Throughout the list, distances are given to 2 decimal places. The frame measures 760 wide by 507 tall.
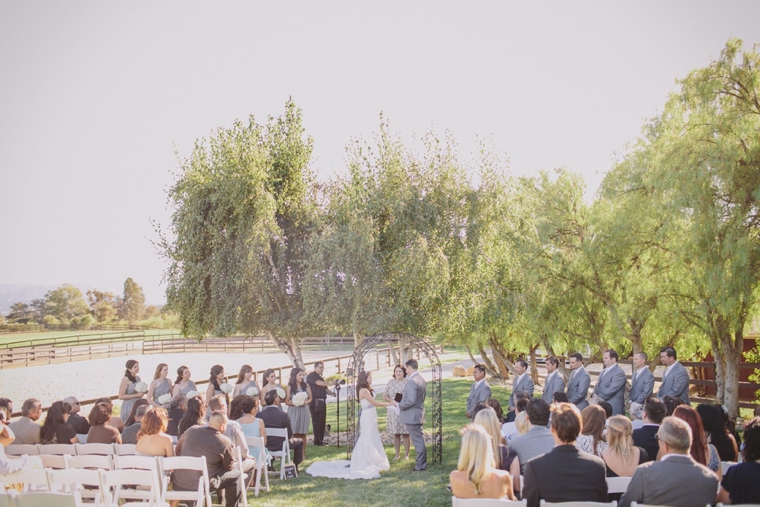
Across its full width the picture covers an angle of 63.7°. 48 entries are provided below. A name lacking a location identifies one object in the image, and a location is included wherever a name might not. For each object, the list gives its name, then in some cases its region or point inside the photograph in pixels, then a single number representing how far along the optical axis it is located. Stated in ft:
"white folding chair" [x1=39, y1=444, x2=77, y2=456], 26.04
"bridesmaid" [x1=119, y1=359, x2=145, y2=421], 37.63
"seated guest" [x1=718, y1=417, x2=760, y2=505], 15.85
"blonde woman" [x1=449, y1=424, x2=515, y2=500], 16.56
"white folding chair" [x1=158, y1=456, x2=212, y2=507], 22.16
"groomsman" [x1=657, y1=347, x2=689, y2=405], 32.73
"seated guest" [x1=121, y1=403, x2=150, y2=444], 29.66
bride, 34.10
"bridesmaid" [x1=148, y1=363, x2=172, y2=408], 37.50
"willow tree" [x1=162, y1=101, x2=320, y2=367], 47.11
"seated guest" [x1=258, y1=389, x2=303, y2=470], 33.19
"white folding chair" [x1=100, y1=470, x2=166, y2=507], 20.34
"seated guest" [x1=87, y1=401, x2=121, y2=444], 27.73
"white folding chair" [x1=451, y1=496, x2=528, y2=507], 15.85
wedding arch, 37.29
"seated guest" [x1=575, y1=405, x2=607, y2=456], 21.94
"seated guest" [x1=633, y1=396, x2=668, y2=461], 22.17
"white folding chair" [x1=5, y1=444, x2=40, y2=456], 26.14
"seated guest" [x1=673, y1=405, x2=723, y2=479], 19.16
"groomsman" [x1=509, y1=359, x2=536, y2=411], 35.96
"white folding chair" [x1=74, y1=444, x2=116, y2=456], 26.12
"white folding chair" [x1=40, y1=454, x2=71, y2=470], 22.48
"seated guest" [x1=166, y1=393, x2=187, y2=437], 31.48
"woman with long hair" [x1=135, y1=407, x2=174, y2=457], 24.17
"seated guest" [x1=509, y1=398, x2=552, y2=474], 20.90
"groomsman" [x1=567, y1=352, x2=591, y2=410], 35.78
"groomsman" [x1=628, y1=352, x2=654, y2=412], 33.27
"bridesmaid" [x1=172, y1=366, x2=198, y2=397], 36.78
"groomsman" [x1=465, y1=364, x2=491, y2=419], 35.04
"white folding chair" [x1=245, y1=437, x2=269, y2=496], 29.58
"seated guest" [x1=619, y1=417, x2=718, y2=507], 15.57
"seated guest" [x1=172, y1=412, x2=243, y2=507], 24.04
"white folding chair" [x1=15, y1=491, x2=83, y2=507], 18.42
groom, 34.55
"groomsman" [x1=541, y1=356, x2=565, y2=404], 36.49
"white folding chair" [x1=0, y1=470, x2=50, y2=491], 20.89
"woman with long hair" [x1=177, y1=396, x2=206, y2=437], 26.78
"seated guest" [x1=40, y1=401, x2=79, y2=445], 29.12
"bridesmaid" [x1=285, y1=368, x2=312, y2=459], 38.65
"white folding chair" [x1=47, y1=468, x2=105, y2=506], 19.71
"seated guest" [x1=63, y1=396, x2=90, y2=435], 30.94
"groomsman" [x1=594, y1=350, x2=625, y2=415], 35.06
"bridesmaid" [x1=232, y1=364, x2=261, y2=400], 38.03
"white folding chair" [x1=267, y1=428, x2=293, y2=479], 32.96
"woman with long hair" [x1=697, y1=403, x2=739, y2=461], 21.47
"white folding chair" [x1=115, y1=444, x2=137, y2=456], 26.14
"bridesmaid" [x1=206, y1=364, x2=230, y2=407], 37.78
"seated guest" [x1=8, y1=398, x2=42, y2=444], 28.53
